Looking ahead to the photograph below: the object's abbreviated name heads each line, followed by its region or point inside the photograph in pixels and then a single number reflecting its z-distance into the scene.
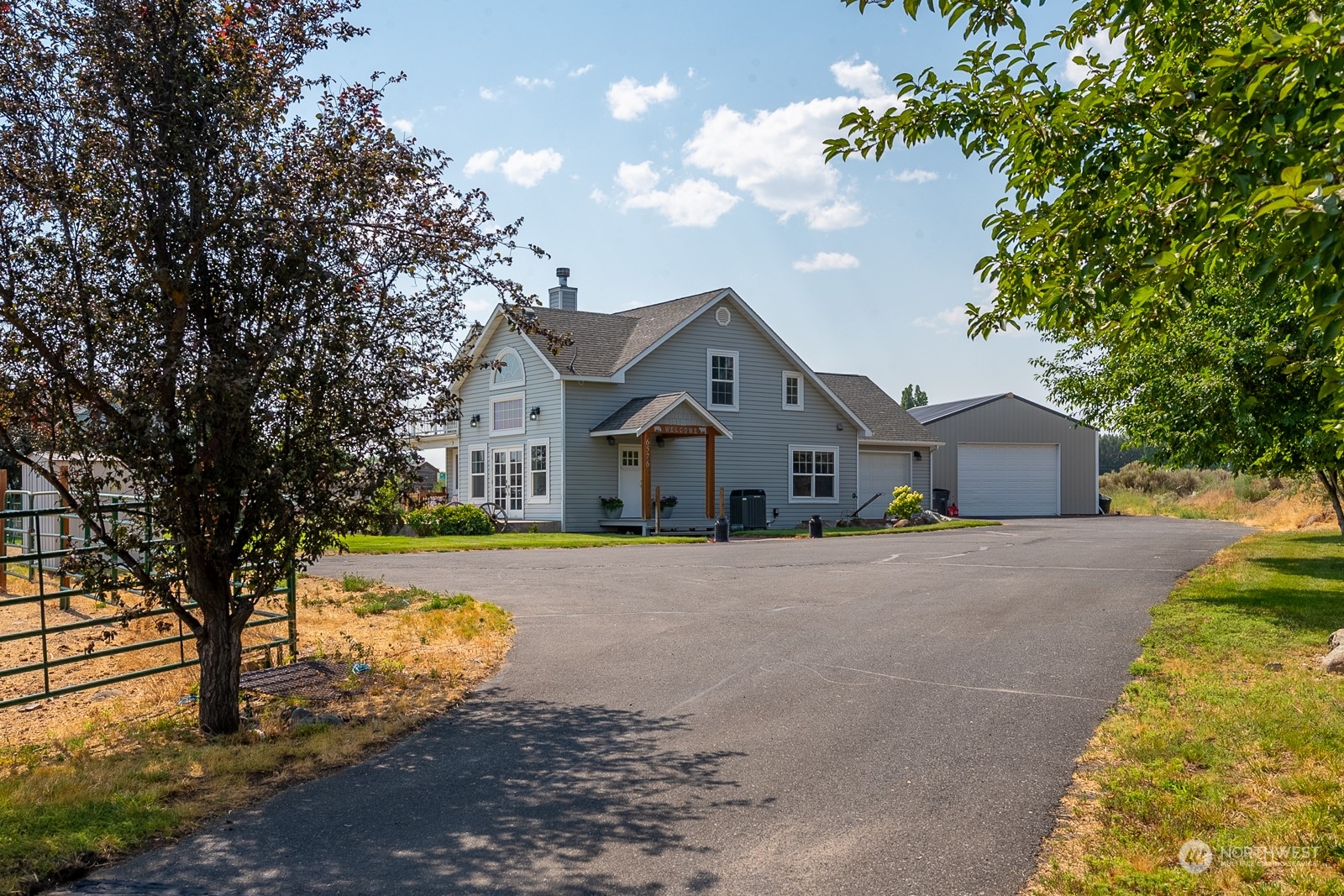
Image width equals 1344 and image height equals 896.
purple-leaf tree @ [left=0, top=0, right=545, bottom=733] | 6.80
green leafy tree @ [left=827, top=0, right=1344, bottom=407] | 4.07
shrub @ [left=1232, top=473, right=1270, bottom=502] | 39.91
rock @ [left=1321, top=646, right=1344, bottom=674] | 8.64
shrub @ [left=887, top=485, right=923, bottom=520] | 32.66
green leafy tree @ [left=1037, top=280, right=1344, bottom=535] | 12.38
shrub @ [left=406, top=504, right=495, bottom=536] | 27.25
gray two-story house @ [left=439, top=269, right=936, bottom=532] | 28.73
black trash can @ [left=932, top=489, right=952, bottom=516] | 38.21
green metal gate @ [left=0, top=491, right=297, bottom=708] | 7.63
